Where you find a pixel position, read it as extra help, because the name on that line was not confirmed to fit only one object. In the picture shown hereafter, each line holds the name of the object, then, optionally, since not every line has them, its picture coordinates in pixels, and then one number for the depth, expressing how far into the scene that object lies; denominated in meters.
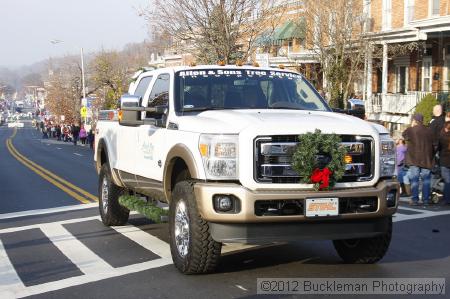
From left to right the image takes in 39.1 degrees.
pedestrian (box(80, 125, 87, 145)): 47.84
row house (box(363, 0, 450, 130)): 24.88
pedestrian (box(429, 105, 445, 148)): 12.81
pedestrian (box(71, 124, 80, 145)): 51.03
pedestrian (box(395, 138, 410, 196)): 13.71
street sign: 59.28
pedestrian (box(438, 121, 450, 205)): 12.19
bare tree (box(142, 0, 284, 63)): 23.64
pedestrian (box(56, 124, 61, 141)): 74.06
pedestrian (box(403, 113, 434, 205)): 12.20
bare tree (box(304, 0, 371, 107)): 25.83
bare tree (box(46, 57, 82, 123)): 88.75
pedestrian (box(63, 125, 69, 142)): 66.97
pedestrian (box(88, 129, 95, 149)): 44.06
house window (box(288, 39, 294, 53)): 35.87
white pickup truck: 6.03
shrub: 22.16
